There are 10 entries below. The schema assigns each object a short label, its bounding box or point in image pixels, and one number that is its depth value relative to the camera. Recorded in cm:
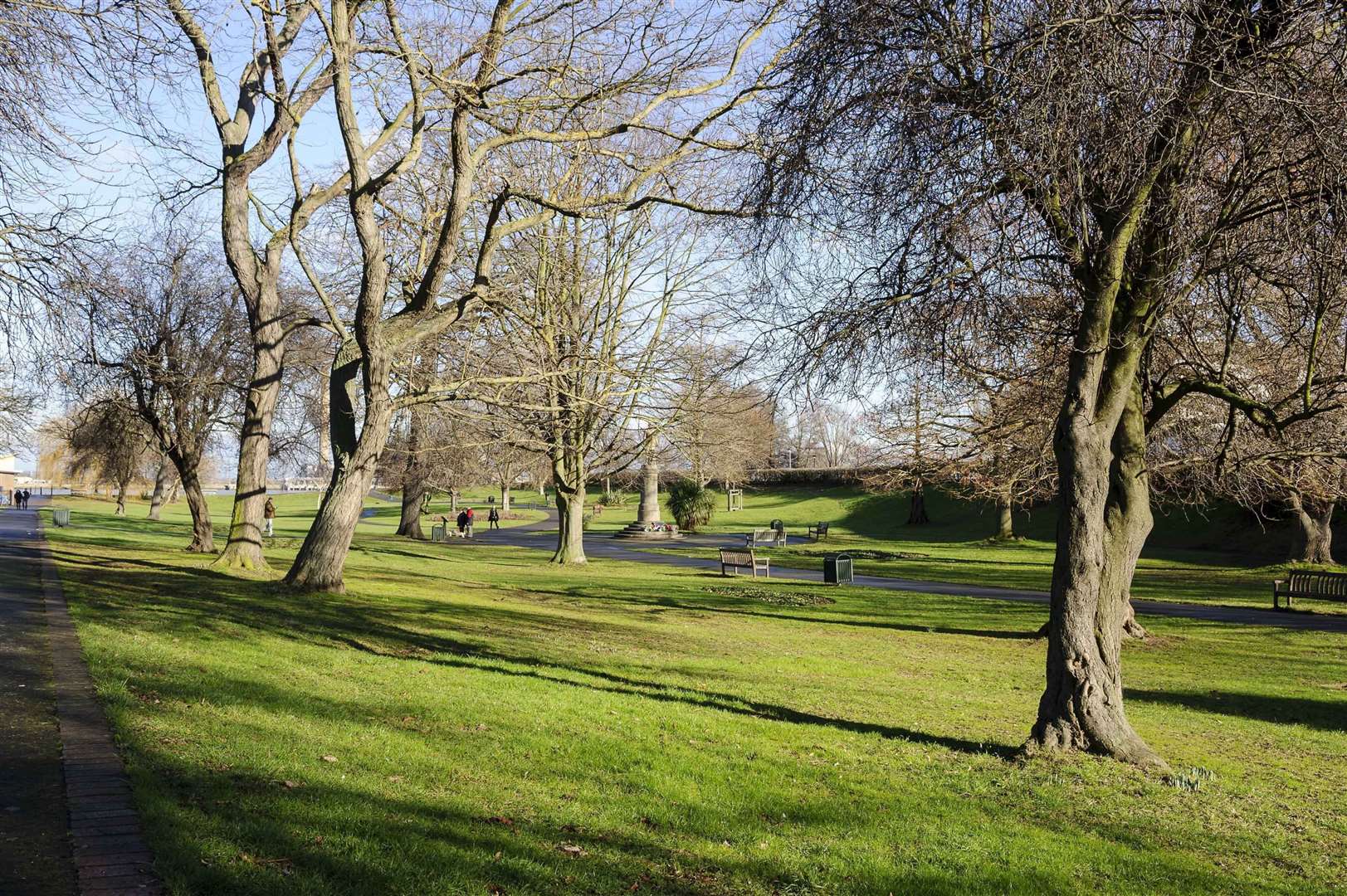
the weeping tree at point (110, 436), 2361
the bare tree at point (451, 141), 1402
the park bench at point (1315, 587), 2153
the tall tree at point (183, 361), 2234
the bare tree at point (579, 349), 2147
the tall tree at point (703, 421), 2221
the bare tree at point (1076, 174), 666
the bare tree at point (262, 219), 1675
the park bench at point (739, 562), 2792
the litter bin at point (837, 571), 2611
